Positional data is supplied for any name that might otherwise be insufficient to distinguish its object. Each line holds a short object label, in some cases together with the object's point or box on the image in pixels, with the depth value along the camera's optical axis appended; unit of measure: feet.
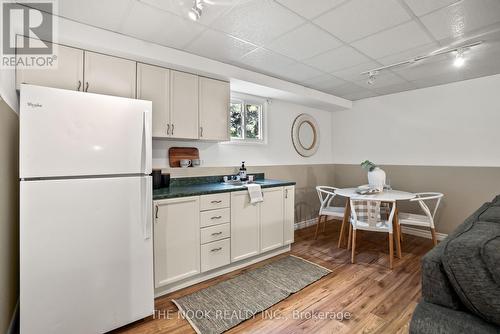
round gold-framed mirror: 13.52
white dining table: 9.01
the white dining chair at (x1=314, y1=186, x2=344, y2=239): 10.64
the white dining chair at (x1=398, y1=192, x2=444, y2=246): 9.00
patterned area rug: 5.92
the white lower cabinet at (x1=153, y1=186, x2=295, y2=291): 6.87
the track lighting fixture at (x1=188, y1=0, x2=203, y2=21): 4.92
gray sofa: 2.42
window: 11.35
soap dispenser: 10.38
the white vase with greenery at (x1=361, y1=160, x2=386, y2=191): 10.35
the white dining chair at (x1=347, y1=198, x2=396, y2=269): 8.61
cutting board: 9.05
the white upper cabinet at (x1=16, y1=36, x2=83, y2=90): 5.74
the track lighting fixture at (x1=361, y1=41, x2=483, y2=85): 7.48
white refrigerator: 4.60
